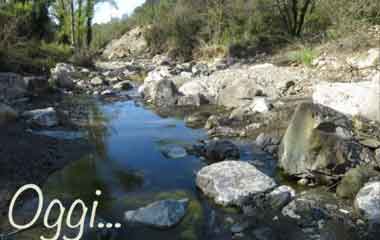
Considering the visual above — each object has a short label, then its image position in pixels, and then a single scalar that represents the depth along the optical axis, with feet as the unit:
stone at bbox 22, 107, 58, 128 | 24.14
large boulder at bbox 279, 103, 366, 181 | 15.80
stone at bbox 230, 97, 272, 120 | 27.18
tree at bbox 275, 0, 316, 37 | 63.16
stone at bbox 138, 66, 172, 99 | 38.94
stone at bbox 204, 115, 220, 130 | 25.61
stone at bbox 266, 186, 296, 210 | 13.65
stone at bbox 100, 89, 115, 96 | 40.42
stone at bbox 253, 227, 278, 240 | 11.79
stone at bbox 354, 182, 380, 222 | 12.42
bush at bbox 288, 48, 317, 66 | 38.68
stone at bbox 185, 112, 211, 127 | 27.22
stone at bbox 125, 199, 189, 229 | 12.40
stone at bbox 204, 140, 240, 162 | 19.17
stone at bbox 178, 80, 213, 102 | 35.53
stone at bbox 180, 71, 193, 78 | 45.88
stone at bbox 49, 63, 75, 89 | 43.27
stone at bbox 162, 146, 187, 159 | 19.69
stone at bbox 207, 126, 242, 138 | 23.67
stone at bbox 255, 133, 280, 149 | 20.90
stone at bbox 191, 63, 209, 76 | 49.89
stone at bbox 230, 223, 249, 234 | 12.12
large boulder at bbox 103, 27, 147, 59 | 125.81
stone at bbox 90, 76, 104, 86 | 47.16
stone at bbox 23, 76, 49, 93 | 36.76
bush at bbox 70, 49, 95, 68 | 66.99
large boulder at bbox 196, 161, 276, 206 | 13.98
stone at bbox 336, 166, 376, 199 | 14.21
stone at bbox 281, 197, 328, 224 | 12.84
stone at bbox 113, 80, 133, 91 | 44.98
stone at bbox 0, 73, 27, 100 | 33.40
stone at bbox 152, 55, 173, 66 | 74.18
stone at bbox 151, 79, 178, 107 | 35.16
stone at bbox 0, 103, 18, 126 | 23.10
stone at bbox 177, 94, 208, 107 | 34.06
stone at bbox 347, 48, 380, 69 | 31.12
